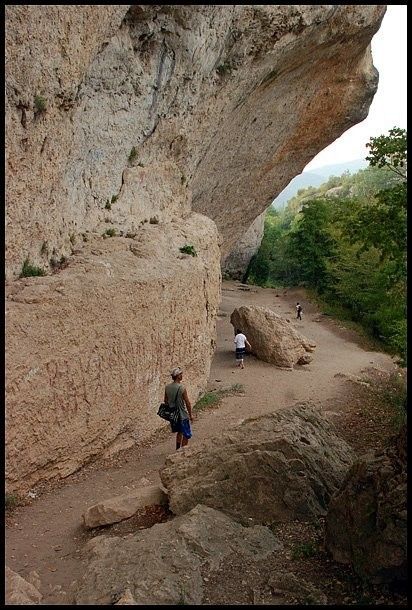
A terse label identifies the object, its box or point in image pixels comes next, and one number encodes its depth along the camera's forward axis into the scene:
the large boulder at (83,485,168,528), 7.56
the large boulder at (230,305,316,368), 18.55
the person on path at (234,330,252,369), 18.17
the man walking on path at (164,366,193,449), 9.52
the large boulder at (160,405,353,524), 7.19
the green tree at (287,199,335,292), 35.53
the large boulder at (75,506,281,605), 5.50
